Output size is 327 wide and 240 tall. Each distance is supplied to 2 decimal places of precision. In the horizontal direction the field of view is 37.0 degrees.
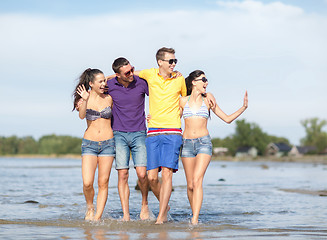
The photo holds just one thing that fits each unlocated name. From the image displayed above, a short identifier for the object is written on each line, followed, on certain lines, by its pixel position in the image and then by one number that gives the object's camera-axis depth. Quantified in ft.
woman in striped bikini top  25.39
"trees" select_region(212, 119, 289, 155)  409.24
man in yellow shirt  25.41
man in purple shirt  26.09
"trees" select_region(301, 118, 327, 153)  443.32
